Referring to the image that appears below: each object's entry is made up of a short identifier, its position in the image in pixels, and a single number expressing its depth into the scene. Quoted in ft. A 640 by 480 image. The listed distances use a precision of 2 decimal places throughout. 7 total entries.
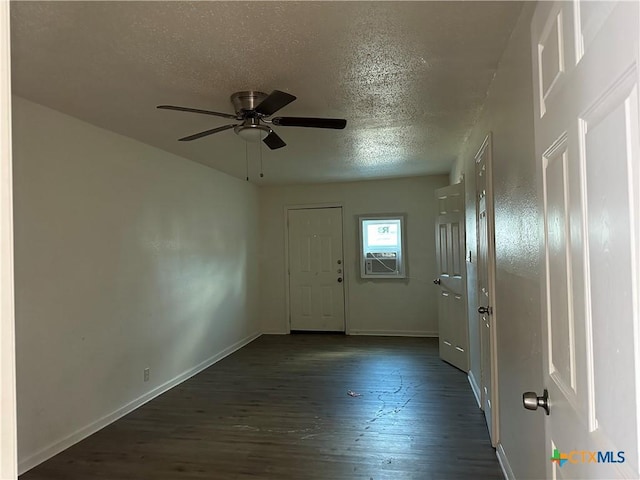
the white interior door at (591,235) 1.84
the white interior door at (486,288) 8.38
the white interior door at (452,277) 13.62
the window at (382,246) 19.89
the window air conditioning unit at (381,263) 19.94
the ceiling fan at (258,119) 7.50
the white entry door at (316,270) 20.72
